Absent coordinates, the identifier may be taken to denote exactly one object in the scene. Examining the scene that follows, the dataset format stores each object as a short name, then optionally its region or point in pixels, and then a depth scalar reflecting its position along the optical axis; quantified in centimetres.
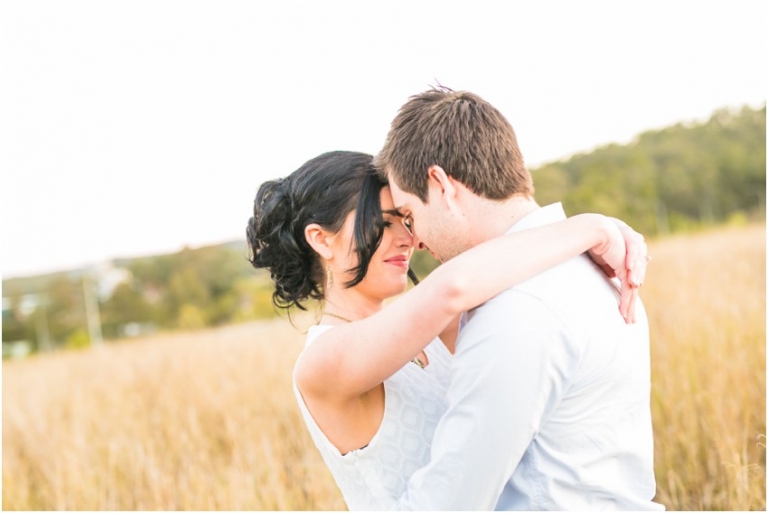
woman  153
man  144
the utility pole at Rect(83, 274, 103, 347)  4390
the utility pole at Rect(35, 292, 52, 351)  4512
